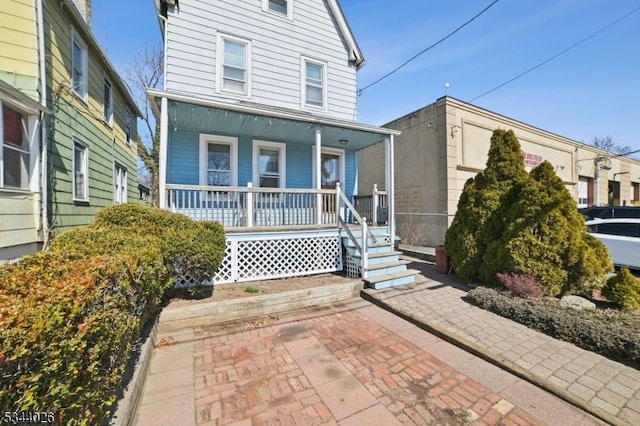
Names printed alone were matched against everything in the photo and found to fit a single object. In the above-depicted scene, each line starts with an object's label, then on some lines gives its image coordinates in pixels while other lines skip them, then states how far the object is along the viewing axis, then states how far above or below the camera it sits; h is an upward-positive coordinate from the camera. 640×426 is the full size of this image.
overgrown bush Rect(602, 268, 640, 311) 4.68 -1.44
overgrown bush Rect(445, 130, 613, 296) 5.33 -0.51
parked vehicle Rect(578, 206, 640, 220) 9.76 -0.17
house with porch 6.44 +2.27
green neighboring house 4.92 +1.89
